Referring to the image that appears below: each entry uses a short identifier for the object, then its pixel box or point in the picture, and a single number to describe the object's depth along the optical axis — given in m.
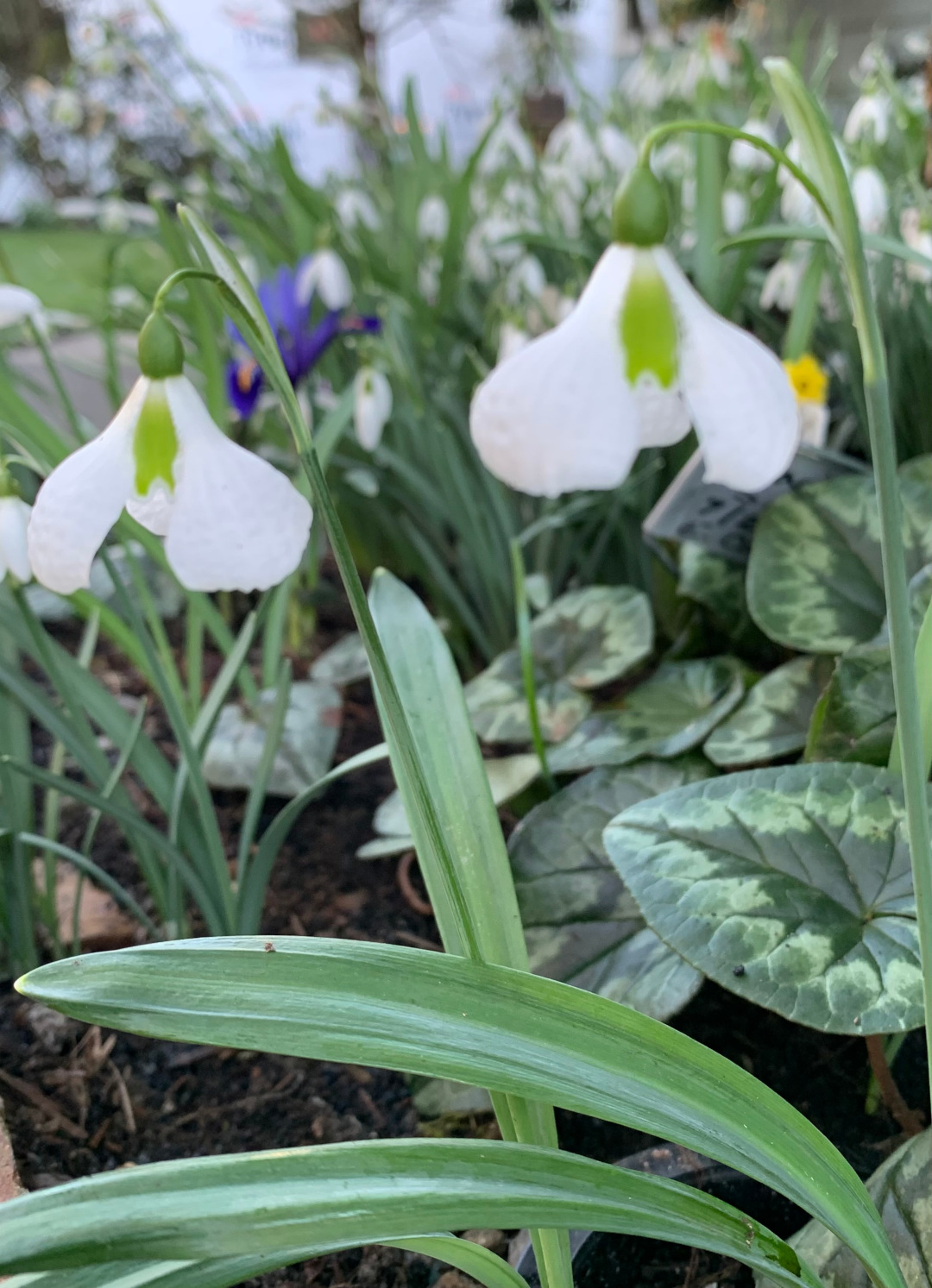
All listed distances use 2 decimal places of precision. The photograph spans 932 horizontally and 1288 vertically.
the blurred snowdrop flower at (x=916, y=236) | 0.34
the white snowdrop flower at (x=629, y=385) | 0.12
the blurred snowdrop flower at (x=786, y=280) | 0.40
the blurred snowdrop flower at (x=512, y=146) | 0.62
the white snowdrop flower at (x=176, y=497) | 0.14
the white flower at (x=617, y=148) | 0.53
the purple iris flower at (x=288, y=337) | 0.40
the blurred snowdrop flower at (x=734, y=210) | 0.47
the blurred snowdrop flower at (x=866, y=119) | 0.39
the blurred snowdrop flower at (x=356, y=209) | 0.63
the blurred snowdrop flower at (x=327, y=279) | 0.47
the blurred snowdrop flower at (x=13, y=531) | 0.19
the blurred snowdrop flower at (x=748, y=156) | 0.49
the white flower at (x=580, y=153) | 0.62
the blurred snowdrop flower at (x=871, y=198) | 0.36
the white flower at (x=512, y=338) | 0.38
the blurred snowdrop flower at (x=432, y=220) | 0.63
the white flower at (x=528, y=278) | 0.49
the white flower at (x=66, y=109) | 0.79
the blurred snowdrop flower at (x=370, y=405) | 0.38
